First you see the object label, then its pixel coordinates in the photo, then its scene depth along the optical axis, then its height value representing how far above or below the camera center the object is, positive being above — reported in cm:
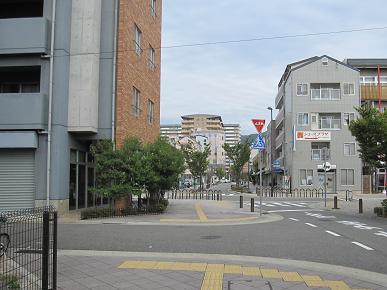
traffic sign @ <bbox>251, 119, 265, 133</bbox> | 2179 +225
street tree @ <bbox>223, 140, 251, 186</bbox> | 6281 +246
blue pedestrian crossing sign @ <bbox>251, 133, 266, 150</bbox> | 2234 +146
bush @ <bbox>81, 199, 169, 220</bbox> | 1972 -178
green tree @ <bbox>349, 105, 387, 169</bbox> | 2166 +185
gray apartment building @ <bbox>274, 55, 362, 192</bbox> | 5631 +618
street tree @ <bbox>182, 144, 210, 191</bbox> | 6106 +155
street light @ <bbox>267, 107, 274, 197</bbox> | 7956 +424
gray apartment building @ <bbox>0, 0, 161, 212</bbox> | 2112 +361
